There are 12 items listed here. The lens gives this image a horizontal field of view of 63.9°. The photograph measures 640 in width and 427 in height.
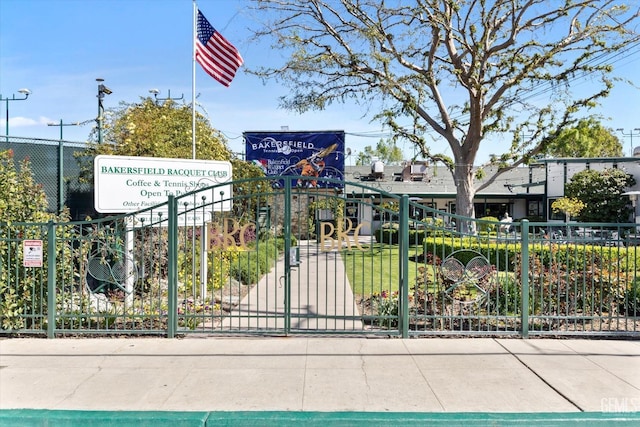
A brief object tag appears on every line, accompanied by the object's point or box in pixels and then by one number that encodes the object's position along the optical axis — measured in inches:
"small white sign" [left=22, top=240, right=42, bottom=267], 287.6
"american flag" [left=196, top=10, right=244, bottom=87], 448.8
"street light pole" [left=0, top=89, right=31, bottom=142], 752.6
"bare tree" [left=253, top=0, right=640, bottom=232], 594.5
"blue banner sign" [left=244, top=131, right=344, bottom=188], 1154.7
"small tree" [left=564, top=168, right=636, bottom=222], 1085.8
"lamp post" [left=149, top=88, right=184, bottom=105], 700.0
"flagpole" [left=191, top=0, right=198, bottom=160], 441.7
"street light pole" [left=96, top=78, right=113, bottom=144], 680.8
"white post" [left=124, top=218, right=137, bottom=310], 314.2
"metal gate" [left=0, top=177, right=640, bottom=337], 291.3
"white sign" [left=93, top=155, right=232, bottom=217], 337.4
